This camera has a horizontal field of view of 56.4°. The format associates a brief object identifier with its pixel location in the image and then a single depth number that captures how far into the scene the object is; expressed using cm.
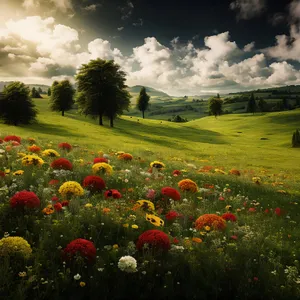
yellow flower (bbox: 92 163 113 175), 1017
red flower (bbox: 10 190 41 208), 636
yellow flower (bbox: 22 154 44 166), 976
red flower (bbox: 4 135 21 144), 1466
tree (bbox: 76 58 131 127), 5562
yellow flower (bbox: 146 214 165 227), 658
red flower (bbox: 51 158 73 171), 1009
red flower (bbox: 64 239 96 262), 517
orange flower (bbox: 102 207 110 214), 679
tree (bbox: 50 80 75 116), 7731
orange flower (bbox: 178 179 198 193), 998
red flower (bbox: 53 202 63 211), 655
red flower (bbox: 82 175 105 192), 861
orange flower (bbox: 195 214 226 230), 701
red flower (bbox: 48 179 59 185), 835
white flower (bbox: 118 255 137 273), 502
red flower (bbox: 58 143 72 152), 1586
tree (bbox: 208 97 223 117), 12588
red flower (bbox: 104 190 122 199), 792
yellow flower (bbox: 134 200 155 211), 774
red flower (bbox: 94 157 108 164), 1202
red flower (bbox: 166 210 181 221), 746
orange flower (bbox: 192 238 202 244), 620
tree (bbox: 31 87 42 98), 12812
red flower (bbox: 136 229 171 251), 575
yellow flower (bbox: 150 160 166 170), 1355
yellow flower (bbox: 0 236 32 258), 498
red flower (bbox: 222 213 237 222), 778
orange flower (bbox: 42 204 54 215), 628
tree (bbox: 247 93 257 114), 13575
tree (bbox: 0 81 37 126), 4781
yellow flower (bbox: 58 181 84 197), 762
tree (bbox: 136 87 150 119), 11550
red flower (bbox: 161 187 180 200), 885
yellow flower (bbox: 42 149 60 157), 1208
